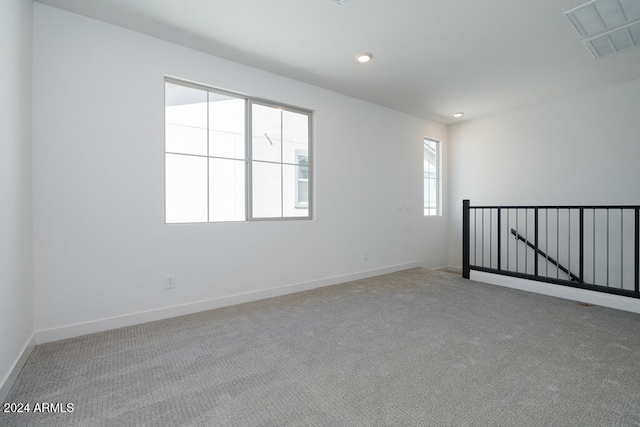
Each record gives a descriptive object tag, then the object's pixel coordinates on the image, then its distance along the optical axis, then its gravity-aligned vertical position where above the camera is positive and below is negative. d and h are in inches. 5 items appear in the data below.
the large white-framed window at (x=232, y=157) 119.0 +24.6
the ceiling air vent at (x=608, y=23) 93.4 +64.7
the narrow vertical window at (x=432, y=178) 224.2 +25.6
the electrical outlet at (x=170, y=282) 112.4 -27.2
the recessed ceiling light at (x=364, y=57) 124.0 +66.1
